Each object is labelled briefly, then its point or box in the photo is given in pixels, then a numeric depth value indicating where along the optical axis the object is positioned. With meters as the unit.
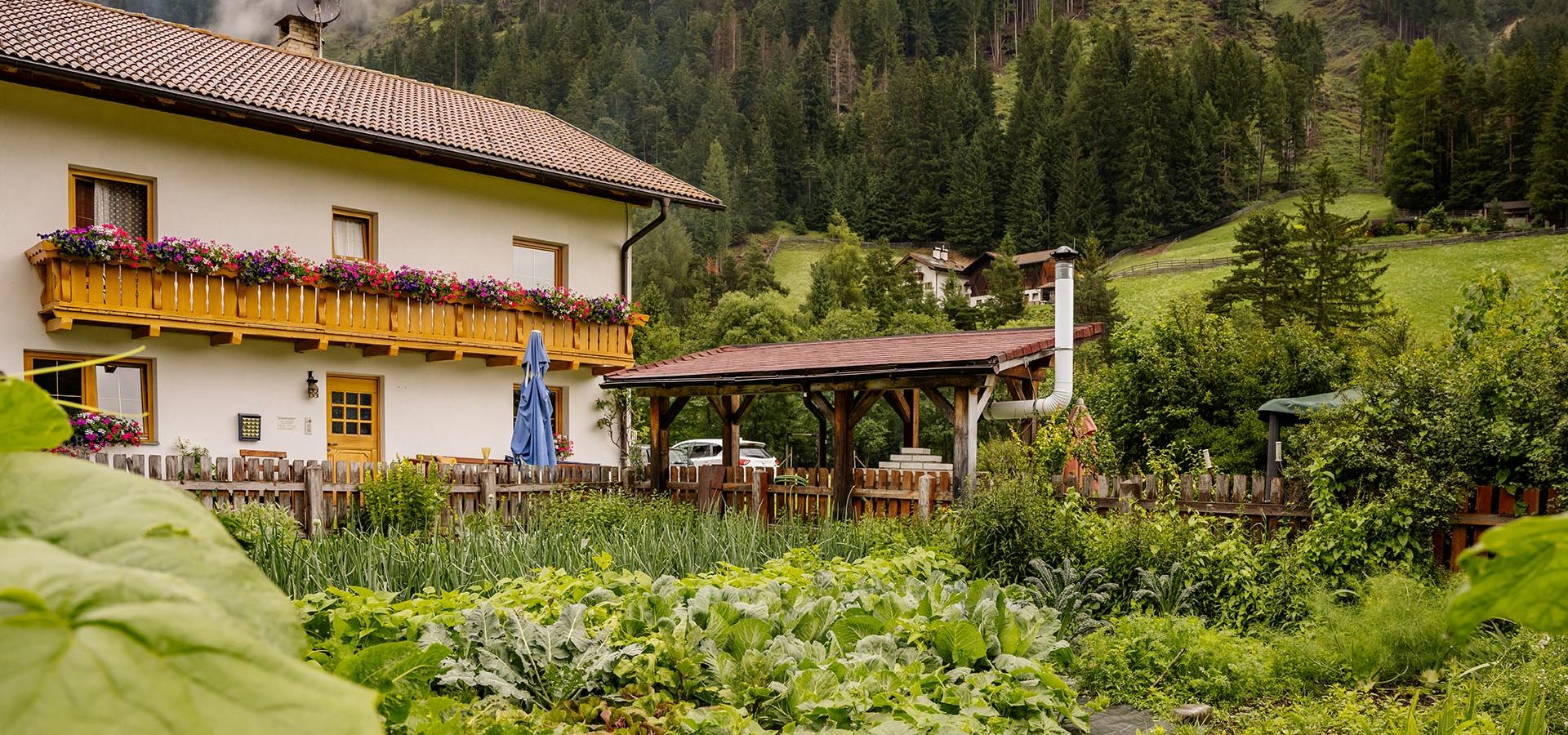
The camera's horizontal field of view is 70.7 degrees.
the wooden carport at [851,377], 13.73
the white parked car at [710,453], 32.50
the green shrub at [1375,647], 7.14
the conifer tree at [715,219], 81.94
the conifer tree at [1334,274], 43.22
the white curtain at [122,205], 15.80
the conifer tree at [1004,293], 55.78
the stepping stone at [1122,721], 6.20
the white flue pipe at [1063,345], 14.22
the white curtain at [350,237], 18.52
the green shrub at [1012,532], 9.76
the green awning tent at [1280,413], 16.80
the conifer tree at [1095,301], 53.22
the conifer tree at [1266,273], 45.50
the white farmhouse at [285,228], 15.08
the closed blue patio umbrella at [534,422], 16.56
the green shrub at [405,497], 13.28
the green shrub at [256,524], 6.09
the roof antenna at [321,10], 22.36
